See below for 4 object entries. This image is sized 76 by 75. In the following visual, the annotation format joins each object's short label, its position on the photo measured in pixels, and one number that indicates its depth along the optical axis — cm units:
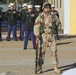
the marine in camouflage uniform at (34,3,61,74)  904
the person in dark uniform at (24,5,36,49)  1446
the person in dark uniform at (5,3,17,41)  1794
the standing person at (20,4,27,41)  1748
